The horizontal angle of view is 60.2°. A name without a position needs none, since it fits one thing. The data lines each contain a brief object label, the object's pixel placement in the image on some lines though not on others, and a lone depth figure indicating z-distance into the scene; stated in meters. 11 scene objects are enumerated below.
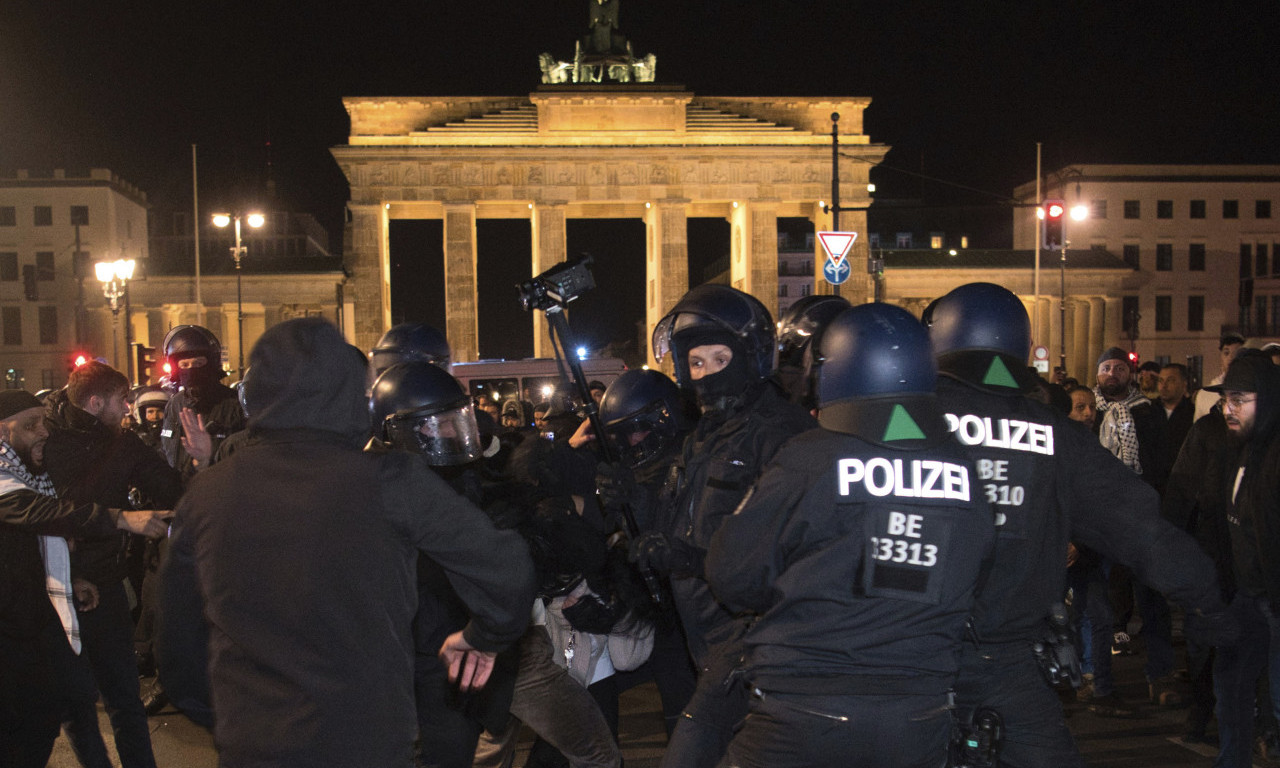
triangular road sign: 16.06
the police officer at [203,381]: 5.84
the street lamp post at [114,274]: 27.98
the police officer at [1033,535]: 3.17
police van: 24.53
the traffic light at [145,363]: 18.22
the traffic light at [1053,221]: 20.95
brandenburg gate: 47.25
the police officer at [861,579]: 2.58
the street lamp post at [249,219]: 27.52
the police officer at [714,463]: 3.40
